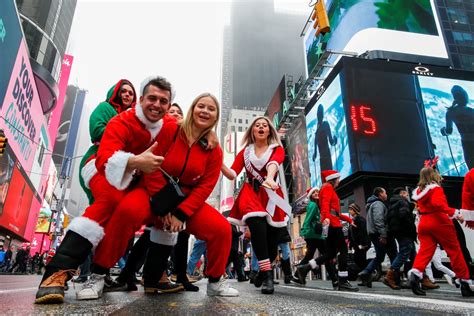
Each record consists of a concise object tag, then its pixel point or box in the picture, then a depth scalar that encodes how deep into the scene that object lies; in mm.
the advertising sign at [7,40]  18000
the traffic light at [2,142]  10497
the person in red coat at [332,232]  4578
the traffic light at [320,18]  8422
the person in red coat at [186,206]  2209
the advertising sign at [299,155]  27584
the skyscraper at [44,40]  29062
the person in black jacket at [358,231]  7891
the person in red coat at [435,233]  3824
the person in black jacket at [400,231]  5379
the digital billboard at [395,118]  19906
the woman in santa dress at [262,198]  3422
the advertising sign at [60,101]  45531
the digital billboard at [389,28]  25906
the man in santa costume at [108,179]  1965
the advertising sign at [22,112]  20453
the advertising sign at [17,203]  23214
